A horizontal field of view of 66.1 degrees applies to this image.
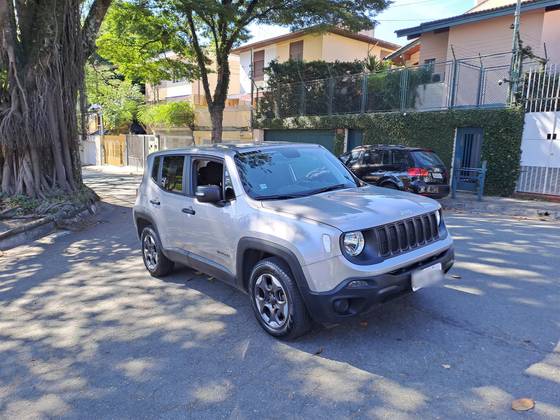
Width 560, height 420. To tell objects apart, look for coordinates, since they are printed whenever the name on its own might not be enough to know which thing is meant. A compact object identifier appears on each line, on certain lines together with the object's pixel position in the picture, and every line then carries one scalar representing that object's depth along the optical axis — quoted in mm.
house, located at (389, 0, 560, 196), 12258
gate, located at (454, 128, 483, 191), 13852
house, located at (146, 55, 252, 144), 23802
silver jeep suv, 3320
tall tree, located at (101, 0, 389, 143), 16094
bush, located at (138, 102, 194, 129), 24188
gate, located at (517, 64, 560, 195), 12102
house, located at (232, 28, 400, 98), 27203
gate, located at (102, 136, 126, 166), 27875
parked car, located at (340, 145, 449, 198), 10336
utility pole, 12766
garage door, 18469
